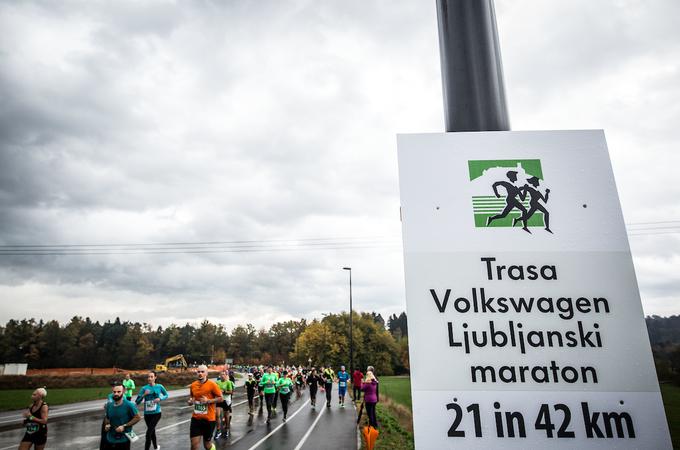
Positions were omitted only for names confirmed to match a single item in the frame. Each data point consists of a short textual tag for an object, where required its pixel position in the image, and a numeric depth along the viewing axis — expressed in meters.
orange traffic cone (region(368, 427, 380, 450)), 7.99
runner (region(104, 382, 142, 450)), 7.35
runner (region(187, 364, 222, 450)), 7.77
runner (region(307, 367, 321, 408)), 21.09
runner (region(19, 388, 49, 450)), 7.96
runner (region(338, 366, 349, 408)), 20.31
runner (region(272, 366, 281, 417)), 17.02
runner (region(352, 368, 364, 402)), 19.46
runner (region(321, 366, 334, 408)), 20.58
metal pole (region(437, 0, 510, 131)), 1.68
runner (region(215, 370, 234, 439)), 12.12
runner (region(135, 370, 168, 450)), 9.87
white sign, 1.38
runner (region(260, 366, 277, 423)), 15.79
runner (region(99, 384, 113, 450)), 7.41
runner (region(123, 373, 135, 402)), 13.88
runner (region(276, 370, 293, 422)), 16.36
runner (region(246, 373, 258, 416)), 17.75
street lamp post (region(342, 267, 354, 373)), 40.28
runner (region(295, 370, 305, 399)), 28.61
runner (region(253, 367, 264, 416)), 17.98
